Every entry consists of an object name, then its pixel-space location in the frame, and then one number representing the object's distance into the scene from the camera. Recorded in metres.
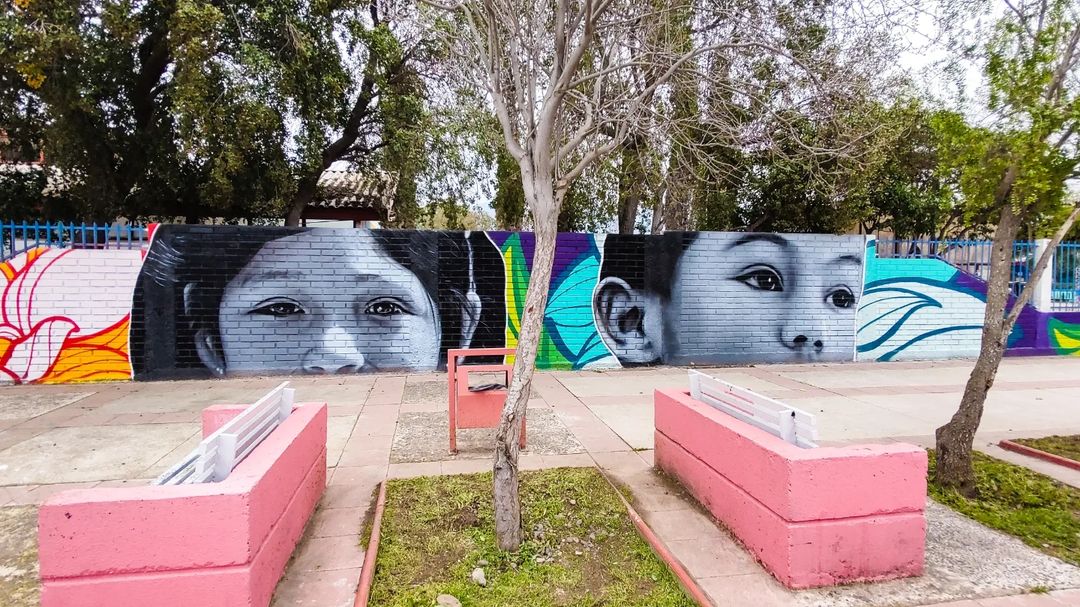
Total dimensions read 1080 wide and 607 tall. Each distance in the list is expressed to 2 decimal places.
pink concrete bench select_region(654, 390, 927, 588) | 2.97
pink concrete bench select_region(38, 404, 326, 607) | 2.30
